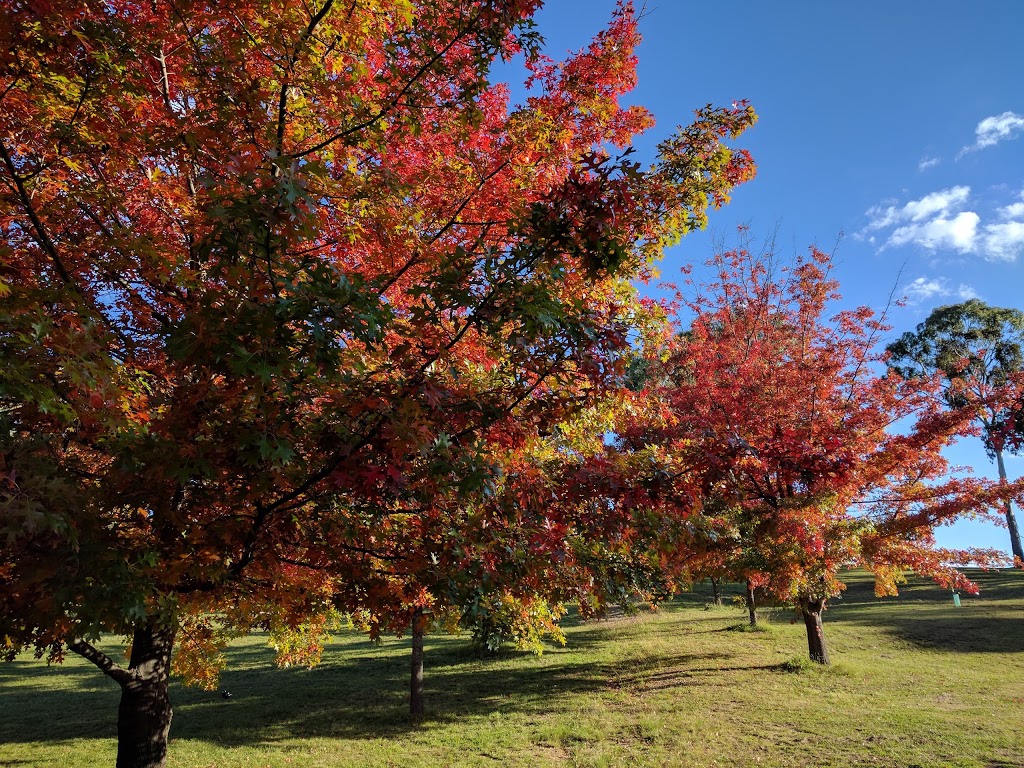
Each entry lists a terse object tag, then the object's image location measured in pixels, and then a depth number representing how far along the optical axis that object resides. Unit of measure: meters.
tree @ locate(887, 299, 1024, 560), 33.16
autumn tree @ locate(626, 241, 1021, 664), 10.93
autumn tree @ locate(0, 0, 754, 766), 3.22
